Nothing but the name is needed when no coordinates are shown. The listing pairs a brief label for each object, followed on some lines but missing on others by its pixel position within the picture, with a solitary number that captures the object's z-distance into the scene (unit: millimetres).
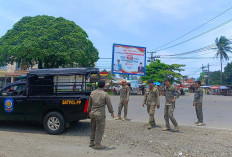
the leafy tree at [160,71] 35928
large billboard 26359
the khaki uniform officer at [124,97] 8562
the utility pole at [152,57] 42841
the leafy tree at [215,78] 73800
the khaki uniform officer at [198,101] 7801
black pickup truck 5895
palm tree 51250
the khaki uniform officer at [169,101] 6496
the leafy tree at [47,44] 21047
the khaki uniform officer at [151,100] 6902
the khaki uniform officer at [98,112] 4746
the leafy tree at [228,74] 65412
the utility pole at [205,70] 74625
